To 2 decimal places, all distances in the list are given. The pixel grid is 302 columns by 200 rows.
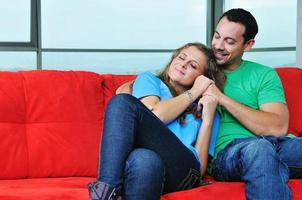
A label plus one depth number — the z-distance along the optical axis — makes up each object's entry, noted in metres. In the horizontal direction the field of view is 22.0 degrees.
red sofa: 3.12
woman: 2.59
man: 2.68
